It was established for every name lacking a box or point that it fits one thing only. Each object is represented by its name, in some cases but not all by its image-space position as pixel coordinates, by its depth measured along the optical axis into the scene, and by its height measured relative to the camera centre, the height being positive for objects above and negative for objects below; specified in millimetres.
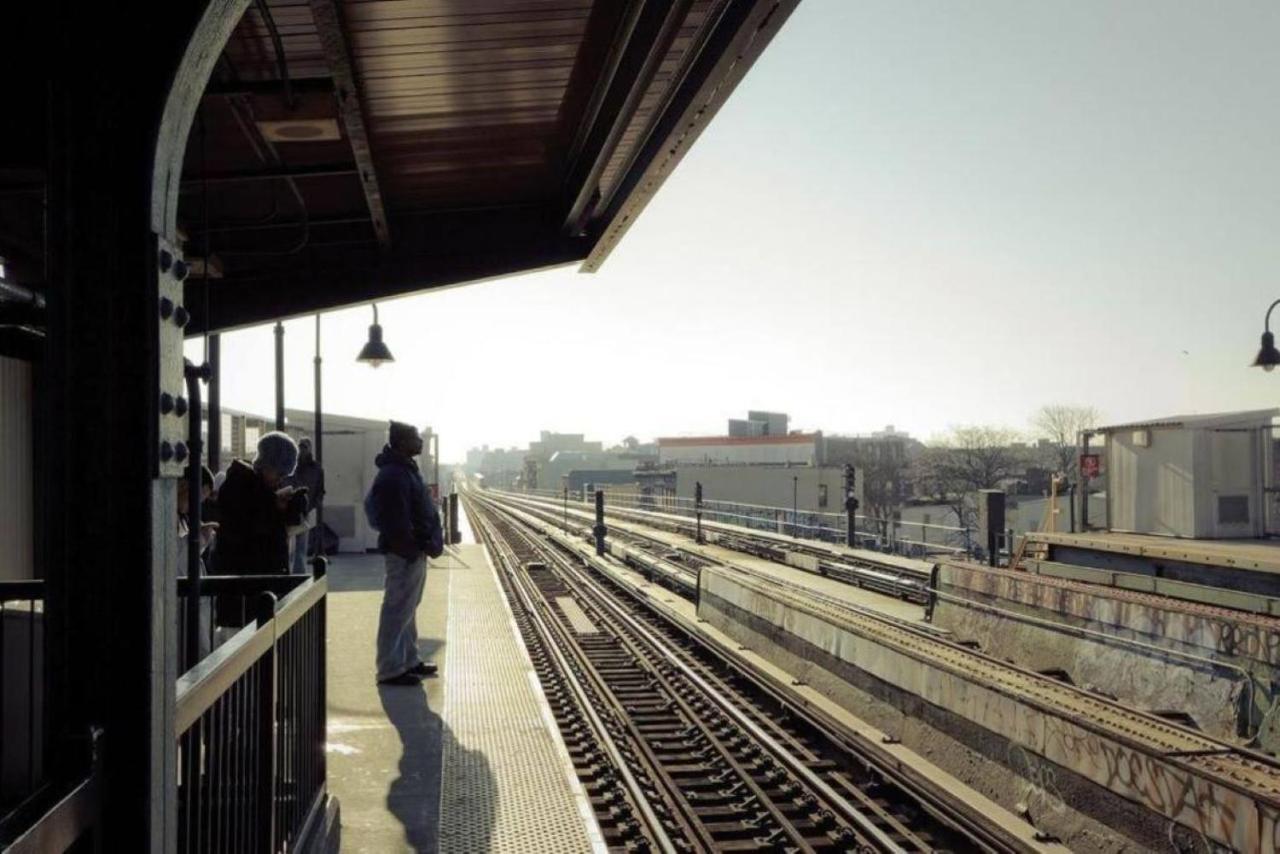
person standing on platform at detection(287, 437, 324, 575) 11790 -331
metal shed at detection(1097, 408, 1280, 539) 15609 -467
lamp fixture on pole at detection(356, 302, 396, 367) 12250 +1266
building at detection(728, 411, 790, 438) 86394 +2424
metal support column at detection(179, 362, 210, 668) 2668 -151
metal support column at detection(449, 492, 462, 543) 23306 -1756
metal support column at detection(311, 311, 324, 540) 12758 +123
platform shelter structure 1849 +848
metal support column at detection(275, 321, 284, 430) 11938 +946
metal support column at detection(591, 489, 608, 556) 23533 -1984
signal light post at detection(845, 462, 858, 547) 19531 -1203
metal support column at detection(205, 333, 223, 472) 6719 +298
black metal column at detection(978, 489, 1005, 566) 15328 -1109
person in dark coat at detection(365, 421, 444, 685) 7418 -632
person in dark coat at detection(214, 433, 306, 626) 5695 -352
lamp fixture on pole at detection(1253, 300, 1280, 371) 14984 +1429
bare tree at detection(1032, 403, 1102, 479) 70875 +1907
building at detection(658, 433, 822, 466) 69500 +39
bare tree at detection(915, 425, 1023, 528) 61250 -915
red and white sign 18188 -298
